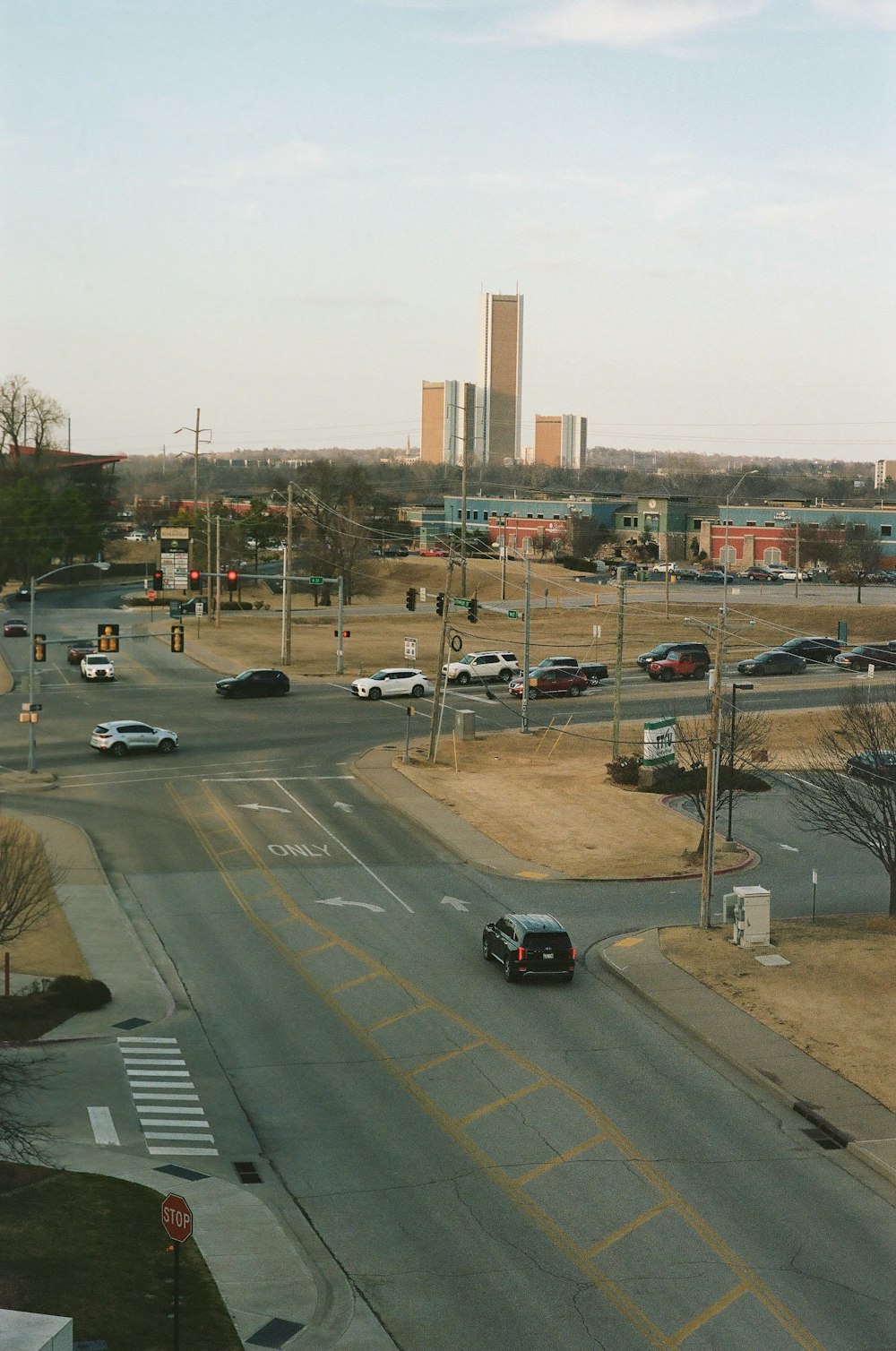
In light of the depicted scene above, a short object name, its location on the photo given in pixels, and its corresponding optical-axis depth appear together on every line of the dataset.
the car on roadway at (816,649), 83.81
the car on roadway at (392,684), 71.69
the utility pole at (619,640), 55.66
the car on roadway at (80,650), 79.00
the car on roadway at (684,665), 78.75
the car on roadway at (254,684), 71.19
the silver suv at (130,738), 57.12
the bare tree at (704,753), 44.84
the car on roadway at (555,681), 73.12
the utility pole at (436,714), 55.06
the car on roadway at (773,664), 80.06
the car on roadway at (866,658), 79.06
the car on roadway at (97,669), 74.56
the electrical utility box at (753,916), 33.53
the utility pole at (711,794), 34.94
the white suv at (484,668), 76.75
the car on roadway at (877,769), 36.91
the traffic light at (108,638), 61.00
